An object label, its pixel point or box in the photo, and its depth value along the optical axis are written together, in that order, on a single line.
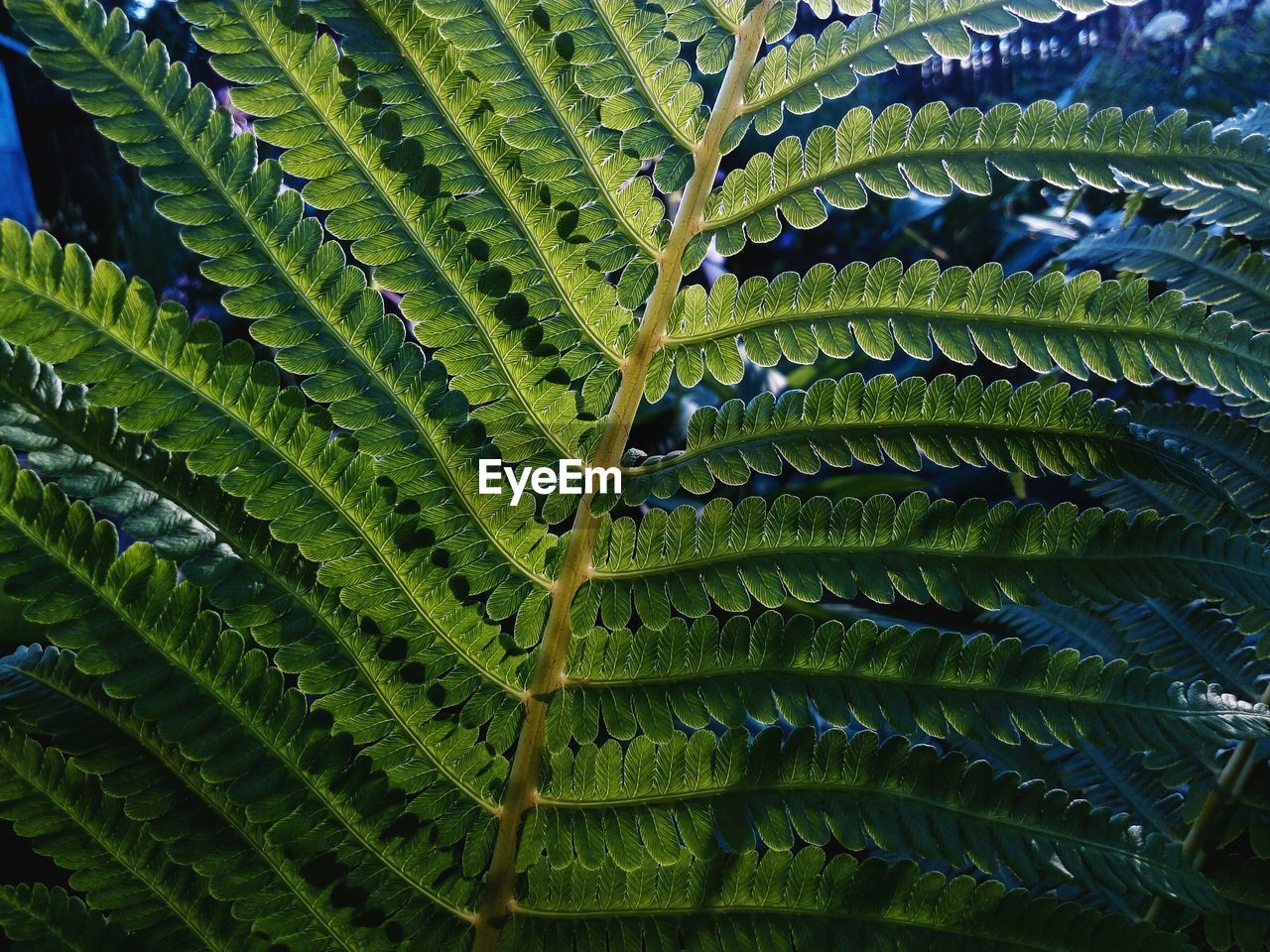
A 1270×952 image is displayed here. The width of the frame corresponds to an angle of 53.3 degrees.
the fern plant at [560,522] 0.18
